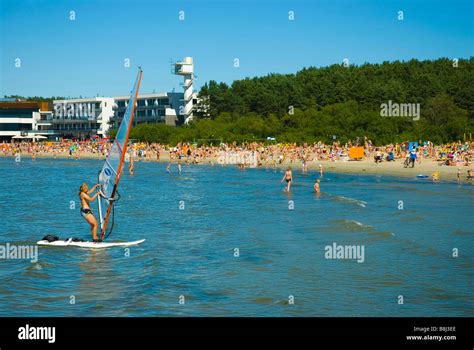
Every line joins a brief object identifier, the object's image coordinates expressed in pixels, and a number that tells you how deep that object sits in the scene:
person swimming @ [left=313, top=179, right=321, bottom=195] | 44.58
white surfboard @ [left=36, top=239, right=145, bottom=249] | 22.37
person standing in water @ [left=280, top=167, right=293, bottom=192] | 44.53
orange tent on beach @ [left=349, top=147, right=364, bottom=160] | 75.88
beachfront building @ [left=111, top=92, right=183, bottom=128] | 142.62
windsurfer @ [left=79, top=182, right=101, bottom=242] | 20.81
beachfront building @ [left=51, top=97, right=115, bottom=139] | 157.50
